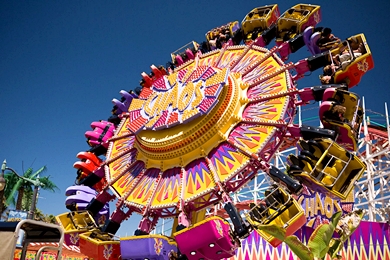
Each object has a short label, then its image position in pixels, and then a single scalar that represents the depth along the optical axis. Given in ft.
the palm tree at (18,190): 115.44
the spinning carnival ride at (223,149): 26.89
